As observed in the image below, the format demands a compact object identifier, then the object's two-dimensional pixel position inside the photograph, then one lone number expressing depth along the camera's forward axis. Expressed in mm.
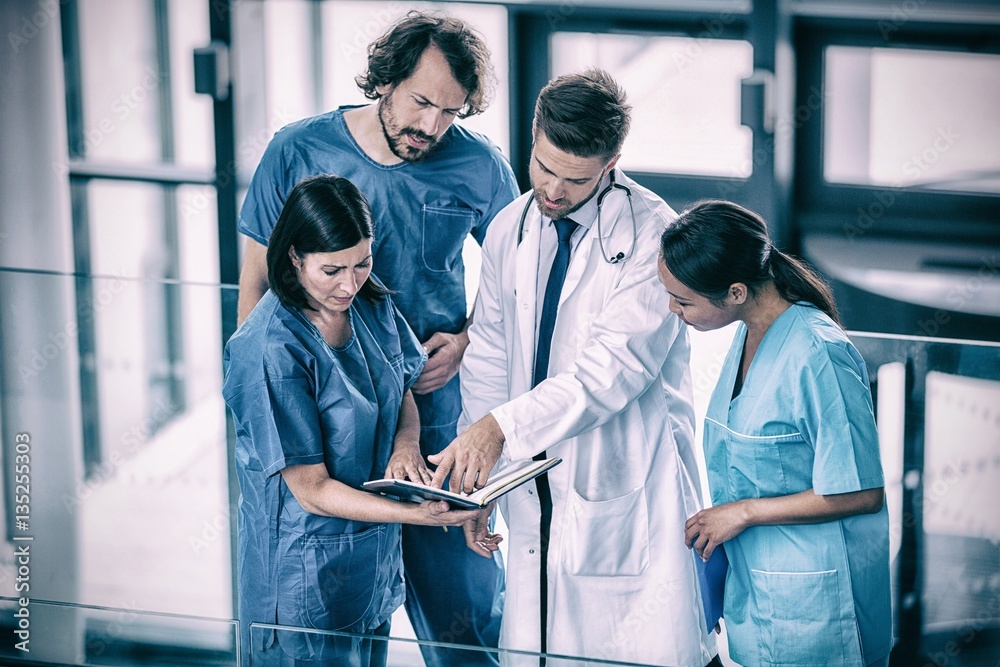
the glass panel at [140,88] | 4543
